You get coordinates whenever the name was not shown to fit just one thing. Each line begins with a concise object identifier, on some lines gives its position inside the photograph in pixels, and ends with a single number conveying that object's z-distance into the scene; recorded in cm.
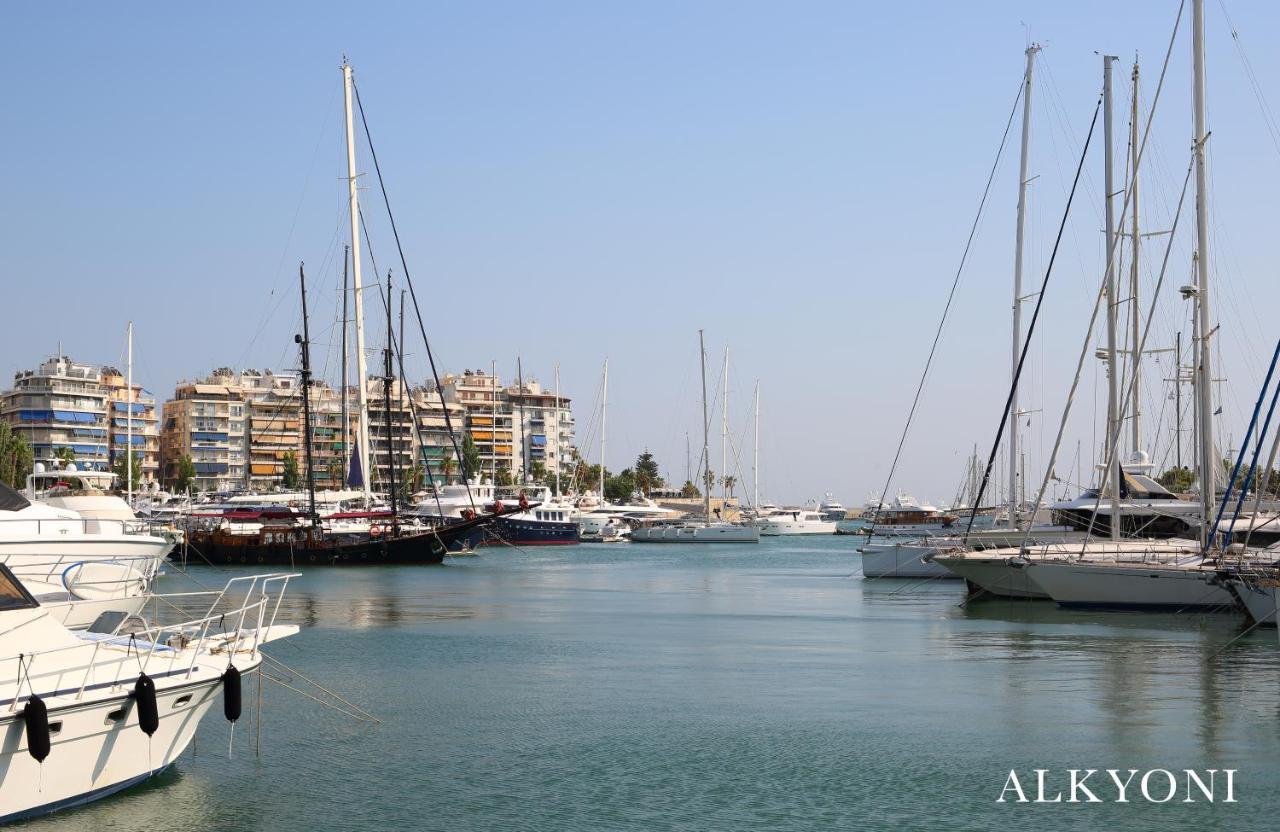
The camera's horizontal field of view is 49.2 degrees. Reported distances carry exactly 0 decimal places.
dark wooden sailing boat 7531
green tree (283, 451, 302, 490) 17588
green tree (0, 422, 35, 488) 11106
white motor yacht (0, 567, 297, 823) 1567
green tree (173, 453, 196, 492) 17575
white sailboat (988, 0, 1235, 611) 3750
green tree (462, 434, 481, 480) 17758
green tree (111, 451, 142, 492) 16312
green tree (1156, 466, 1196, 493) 8847
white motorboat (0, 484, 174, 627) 2781
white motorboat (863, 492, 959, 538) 9281
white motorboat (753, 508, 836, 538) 15625
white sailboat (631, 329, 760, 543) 12444
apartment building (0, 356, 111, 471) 17550
